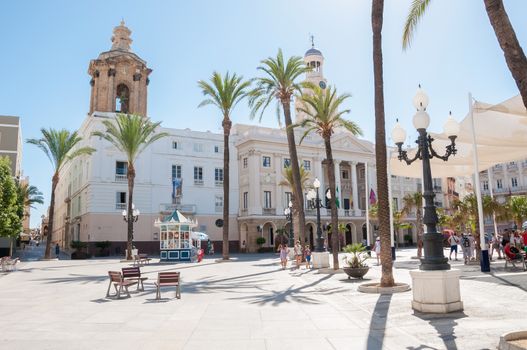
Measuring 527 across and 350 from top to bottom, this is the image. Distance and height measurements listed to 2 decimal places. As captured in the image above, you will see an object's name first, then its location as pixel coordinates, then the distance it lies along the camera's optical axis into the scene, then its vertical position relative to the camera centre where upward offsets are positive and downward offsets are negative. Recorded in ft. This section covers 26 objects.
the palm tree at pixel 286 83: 87.71 +30.62
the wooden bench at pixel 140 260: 90.79 -5.08
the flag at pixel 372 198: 141.04 +10.73
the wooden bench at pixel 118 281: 41.65 -4.25
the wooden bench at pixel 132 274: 44.94 -3.83
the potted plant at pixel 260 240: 149.89 -2.11
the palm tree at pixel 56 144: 122.72 +26.62
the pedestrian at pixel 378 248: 74.95 -2.89
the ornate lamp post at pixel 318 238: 73.73 -0.93
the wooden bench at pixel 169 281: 40.26 -4.14
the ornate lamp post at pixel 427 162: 31.09 +5.40
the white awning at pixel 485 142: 54.80 +13.23
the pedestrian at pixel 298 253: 79.69 -3.84
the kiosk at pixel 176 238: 104.42 -0.50
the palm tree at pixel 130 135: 110.63 +25.89
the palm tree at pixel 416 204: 102.11 +6.61
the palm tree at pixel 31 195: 181.90 +18.72
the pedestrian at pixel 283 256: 79.92 -4.14
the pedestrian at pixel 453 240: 79.05 -1.97
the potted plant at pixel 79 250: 123.54 -3.49
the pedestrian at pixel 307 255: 75.73 -4.18
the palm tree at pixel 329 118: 68.08 +19.06
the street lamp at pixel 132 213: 108.55 +6.25
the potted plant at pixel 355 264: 53.47 -3.99
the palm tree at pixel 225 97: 105.70 +33.47
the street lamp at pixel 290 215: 110.73 +4.93
